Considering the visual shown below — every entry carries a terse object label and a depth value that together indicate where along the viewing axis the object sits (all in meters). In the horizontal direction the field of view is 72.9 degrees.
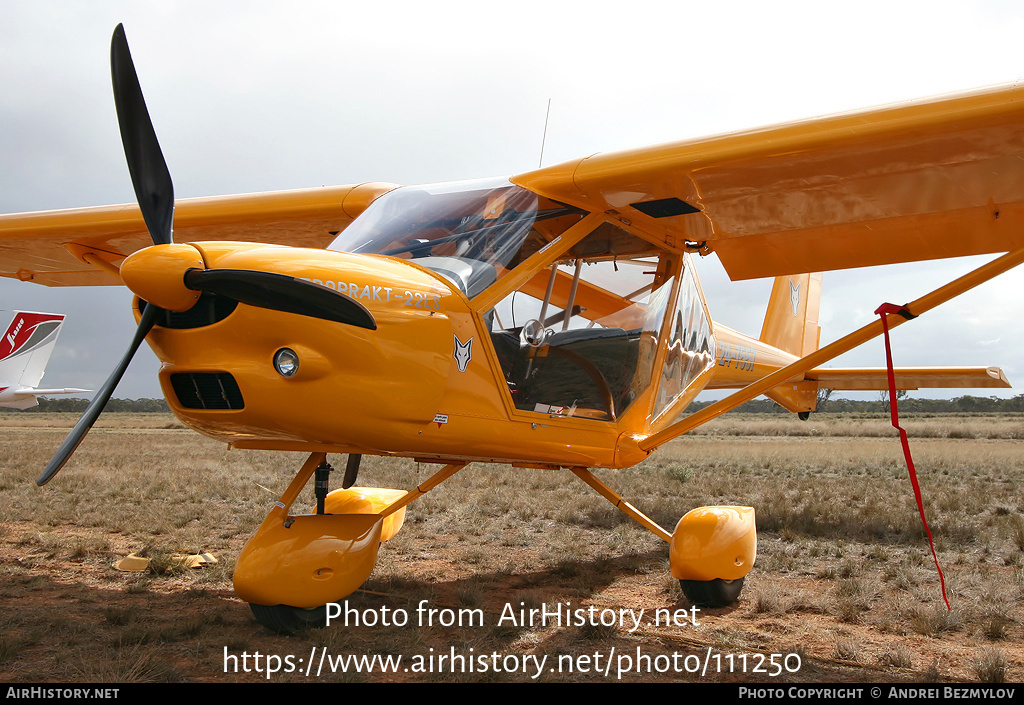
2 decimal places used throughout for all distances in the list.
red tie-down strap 4.20
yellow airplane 3.14
